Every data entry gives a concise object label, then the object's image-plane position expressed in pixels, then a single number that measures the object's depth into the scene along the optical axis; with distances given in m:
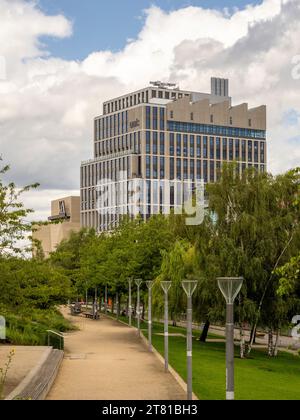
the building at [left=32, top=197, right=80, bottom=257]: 181.50
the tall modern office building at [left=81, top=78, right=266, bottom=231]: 165.88
